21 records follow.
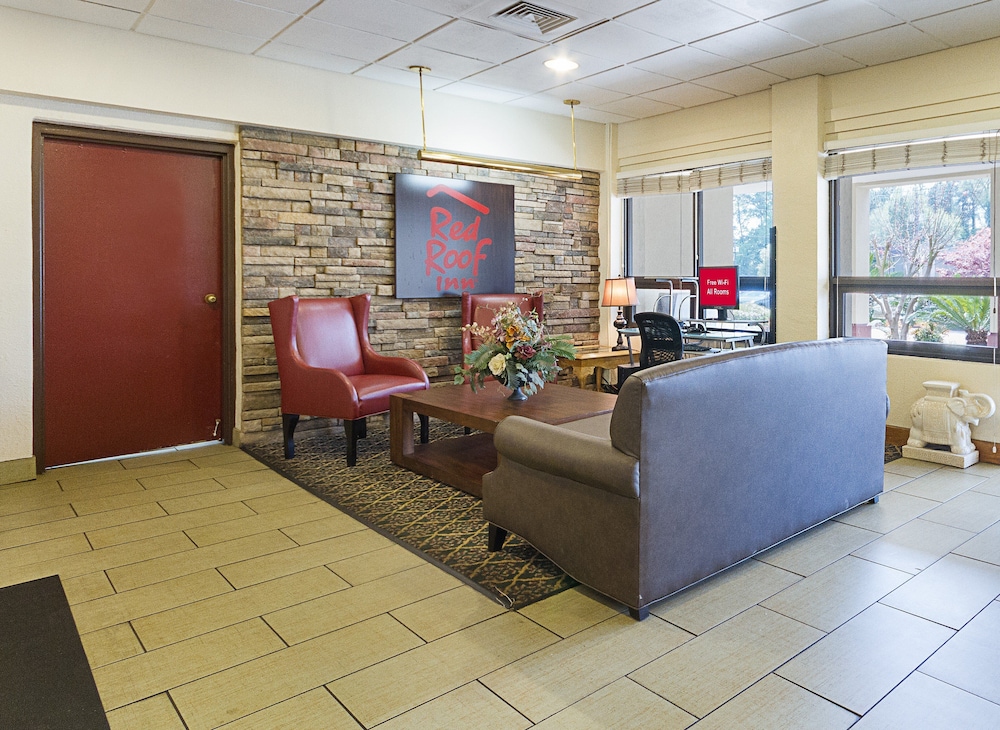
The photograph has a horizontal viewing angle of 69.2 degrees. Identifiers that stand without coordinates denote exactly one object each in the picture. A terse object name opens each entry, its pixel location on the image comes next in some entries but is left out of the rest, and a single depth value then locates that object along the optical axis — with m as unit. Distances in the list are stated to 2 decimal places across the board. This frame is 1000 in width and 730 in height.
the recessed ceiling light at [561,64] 4.85
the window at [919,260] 4.65
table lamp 6.18
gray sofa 2.37
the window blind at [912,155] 4.52
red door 4.38
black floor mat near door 1.93
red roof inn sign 5.64
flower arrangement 4.00
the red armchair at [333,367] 4.46
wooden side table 6.17
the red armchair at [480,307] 5.80
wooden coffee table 3.78
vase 4.13
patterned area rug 2.81
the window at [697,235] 5.88
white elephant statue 4.48
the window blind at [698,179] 5.75
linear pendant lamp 5.21
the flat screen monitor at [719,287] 5.76
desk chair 5.22
